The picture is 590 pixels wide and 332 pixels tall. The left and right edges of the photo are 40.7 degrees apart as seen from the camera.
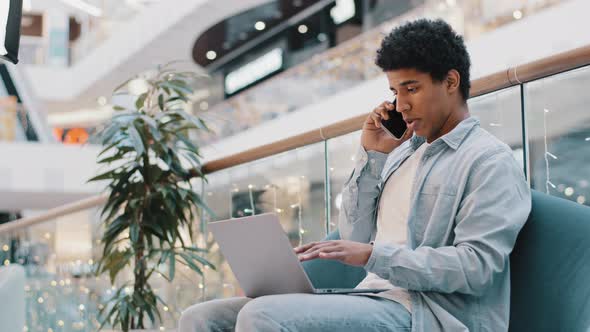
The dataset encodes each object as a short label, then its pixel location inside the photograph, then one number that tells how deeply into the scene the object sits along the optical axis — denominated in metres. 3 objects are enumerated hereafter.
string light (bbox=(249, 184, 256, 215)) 3.88
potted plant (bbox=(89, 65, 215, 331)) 3.87
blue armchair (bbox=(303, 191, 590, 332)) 1.59
